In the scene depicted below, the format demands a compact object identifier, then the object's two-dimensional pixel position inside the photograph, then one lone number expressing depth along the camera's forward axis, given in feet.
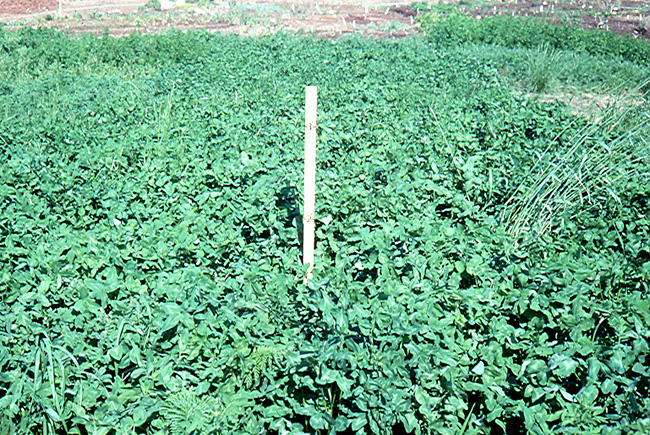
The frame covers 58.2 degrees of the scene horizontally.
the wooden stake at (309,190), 11.87
